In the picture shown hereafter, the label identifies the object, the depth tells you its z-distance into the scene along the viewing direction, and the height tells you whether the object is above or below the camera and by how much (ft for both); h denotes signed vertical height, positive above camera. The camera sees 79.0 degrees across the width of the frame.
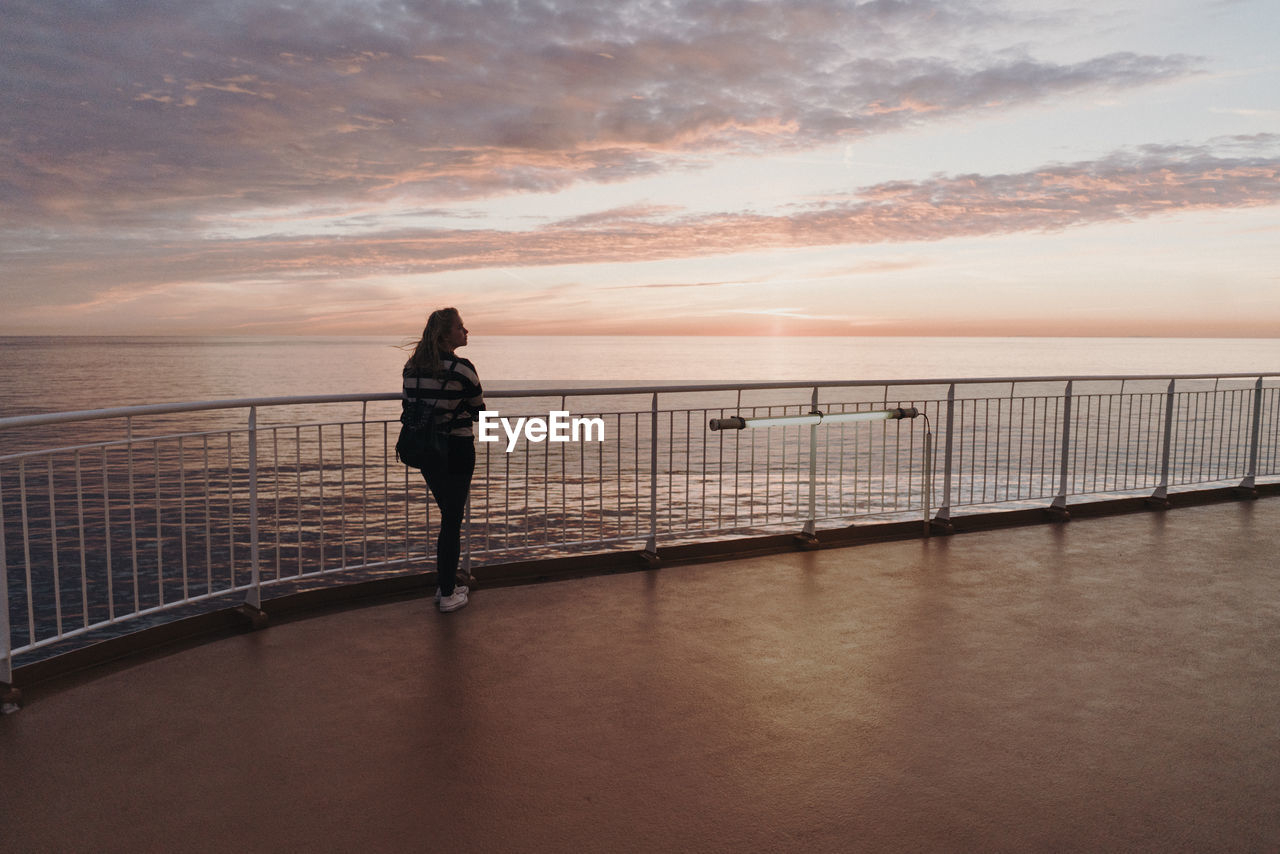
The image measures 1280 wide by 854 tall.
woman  14.35 -1.10
